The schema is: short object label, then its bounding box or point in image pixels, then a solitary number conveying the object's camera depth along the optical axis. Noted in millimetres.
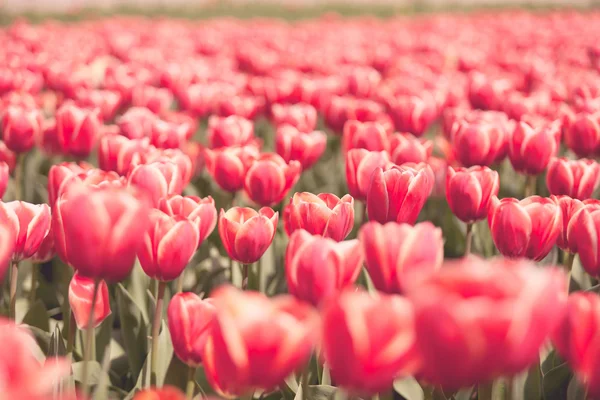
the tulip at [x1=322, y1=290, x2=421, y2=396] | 1178
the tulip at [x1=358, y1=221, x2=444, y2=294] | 1268
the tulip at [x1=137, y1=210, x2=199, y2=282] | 1391
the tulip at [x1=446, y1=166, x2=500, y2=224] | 1570
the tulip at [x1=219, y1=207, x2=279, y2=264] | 1461
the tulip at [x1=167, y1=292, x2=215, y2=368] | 1348
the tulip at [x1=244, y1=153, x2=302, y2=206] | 1632
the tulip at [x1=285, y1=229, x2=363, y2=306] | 1277
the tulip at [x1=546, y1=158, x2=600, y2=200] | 1635
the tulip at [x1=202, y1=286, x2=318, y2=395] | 1182
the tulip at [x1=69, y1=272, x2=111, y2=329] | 1464
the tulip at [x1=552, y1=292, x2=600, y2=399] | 1207
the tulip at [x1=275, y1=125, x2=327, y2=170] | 1829
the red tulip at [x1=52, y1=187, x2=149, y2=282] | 1245
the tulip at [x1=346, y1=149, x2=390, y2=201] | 1618
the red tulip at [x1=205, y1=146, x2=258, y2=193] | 1682
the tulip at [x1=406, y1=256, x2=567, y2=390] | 1144
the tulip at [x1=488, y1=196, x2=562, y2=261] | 1439
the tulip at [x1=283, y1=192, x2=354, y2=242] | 1427
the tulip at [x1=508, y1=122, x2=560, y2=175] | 1733
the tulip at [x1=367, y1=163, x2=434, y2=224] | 1473
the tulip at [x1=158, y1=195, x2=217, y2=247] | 1454
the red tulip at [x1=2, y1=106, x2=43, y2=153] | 1833
